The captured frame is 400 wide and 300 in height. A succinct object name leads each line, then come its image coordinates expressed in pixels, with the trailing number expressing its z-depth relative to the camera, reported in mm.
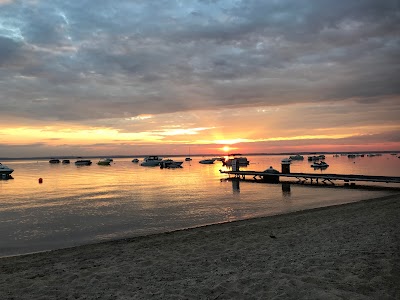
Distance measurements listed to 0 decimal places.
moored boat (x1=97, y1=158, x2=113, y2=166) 159000
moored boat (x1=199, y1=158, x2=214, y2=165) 156375
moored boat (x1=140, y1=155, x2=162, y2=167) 132625
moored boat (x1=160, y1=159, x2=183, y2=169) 117925
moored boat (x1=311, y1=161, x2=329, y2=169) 101256
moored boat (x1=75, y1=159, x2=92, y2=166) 156875
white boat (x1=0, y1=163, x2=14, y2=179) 74700
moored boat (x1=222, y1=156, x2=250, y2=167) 129688
